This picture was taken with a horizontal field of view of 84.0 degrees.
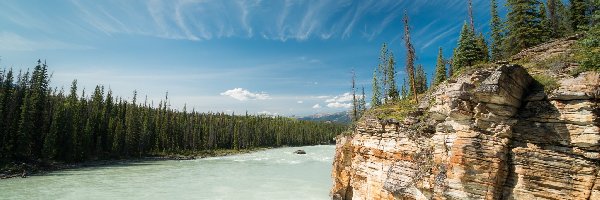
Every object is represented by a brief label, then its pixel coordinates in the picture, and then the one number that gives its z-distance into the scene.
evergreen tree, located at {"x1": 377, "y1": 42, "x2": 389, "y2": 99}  75.20
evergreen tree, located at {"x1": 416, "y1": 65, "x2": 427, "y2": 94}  86.50
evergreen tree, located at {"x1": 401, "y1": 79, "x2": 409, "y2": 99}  83.09
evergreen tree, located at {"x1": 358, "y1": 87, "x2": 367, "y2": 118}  95.29
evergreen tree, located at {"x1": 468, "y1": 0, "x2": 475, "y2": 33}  52.01
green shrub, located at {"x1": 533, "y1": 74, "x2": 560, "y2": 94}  15.30
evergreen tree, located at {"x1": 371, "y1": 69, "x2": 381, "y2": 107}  89.19
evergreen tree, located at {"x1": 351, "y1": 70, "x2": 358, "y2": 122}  81.84
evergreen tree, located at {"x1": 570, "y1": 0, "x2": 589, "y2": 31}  42.66
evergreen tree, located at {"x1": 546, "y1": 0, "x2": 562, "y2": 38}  44.18
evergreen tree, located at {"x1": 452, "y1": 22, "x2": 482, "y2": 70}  47.06
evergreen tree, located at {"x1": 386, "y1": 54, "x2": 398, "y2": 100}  81.56
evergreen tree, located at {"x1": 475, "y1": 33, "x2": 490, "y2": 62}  50.01
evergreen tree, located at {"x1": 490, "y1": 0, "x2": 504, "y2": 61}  51.14
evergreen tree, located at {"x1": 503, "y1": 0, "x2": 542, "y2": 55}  39.12
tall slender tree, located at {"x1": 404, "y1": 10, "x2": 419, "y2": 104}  38.31
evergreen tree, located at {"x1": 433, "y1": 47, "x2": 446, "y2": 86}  69.36
